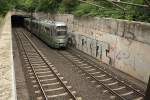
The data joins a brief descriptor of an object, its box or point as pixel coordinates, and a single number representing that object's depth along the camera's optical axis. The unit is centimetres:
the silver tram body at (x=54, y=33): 2616
